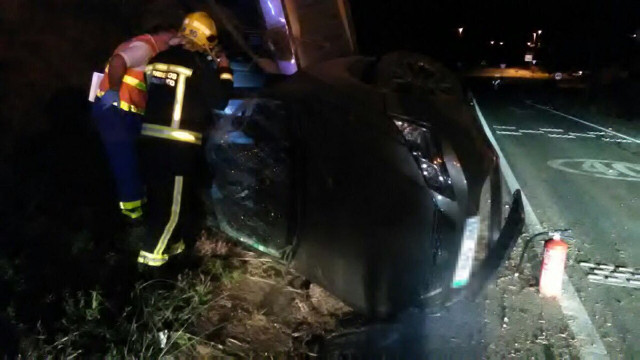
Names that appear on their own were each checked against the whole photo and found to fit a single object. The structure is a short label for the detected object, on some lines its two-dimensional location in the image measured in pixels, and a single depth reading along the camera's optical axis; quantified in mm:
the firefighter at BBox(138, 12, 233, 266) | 3744
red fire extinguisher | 4383
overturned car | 3139
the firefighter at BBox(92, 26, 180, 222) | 4270
